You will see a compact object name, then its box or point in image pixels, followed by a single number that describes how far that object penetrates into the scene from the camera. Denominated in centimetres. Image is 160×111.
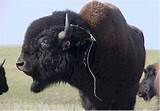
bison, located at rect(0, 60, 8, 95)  2197
